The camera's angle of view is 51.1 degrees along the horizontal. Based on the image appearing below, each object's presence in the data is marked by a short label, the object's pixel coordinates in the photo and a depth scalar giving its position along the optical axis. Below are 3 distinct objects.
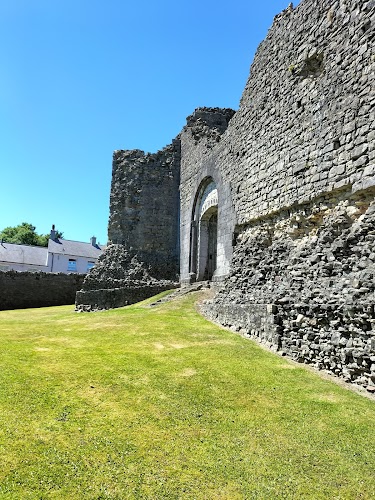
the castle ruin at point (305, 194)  7.07
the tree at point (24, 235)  64.12
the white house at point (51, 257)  45.12
